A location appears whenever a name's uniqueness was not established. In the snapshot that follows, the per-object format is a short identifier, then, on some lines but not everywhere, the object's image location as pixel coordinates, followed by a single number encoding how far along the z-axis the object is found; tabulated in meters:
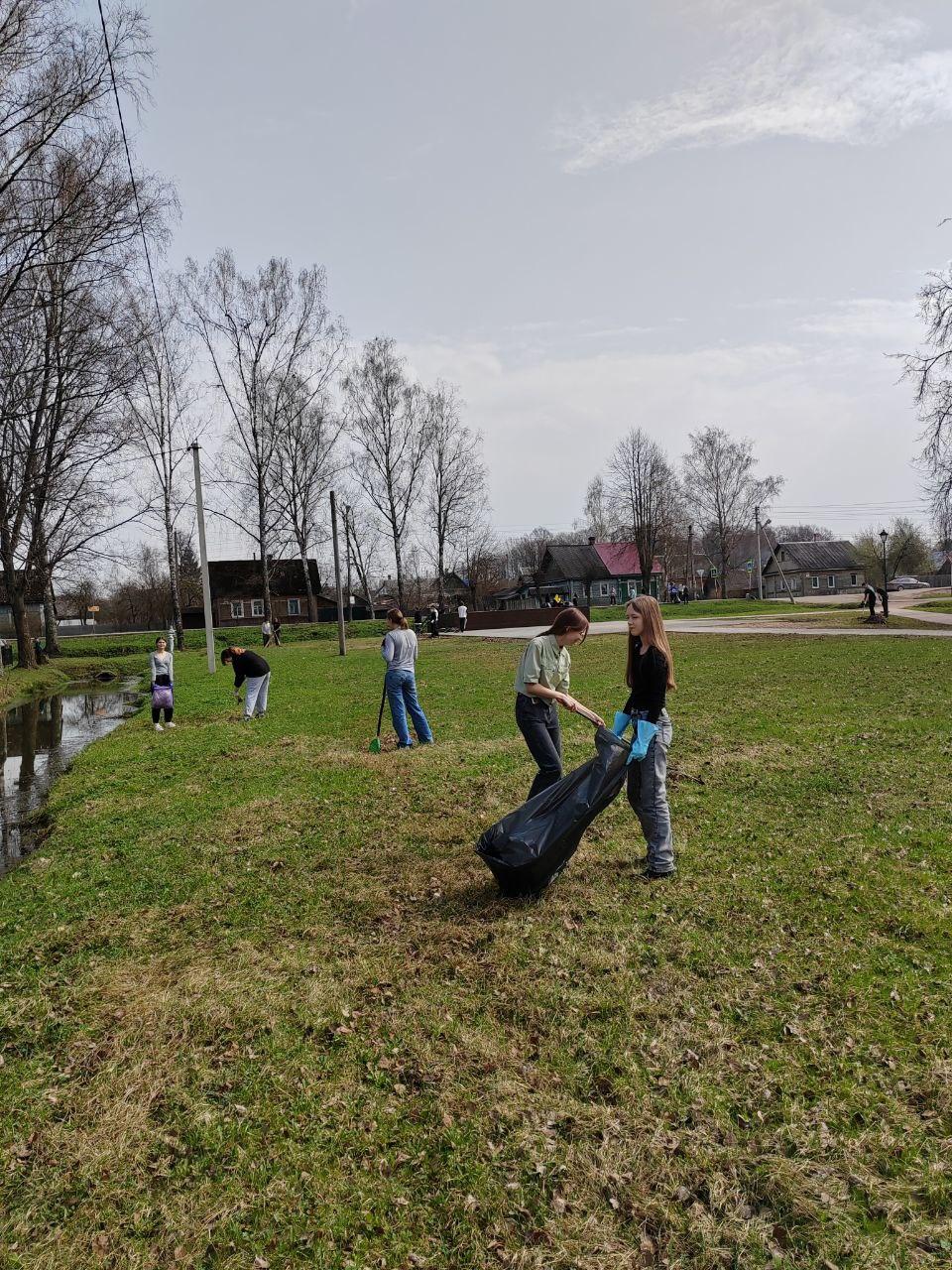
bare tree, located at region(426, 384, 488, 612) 55.03
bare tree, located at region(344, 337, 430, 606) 50.84
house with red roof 76.25
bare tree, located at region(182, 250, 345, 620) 40.28
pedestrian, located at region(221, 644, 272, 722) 13.34
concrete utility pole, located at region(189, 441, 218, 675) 23.53
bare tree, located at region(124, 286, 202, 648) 37.28
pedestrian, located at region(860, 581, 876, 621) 27.83
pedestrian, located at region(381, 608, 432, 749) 10.07
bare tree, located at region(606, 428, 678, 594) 62.16
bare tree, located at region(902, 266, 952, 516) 18.50
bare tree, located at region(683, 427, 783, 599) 72.50
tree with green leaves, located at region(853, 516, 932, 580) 79.44
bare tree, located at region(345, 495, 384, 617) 60.97
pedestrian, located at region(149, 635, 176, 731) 13.40
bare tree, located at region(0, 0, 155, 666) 13.78
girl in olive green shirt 5.79
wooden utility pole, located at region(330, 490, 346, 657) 31.28
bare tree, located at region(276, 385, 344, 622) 43.56
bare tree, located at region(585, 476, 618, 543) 80.25
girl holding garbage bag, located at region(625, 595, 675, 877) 5.25
